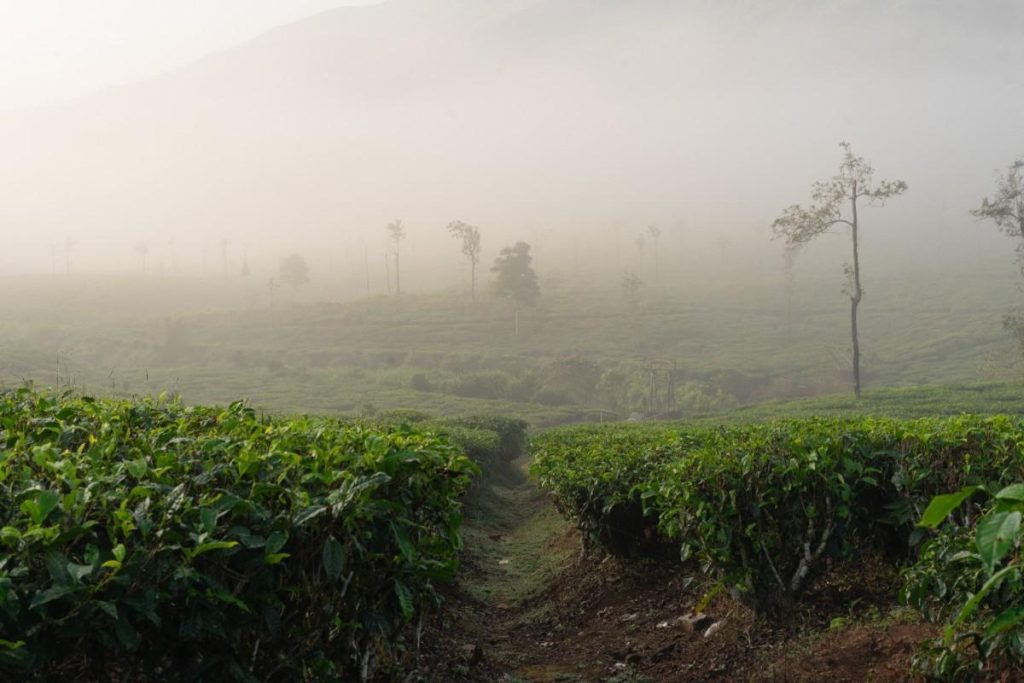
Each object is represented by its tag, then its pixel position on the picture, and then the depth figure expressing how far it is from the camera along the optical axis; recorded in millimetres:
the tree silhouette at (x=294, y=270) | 99438
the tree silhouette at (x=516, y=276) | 80188
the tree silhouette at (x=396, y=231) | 99819
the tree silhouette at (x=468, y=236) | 81812
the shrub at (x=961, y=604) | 3131
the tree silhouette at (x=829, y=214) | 36656
